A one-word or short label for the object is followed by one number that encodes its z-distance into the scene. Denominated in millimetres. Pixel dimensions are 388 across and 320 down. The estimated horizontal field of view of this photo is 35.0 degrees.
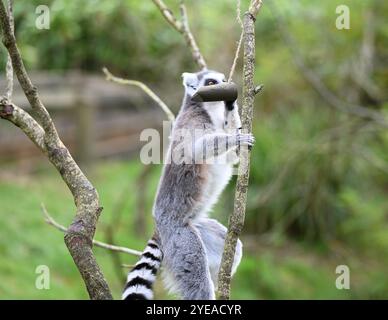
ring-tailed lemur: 3105
